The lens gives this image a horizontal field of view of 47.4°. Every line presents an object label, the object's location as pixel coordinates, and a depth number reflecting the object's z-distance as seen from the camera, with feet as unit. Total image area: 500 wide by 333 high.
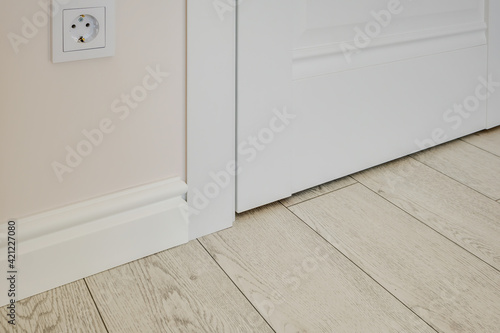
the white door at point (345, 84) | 3.55
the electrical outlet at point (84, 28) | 2.76
